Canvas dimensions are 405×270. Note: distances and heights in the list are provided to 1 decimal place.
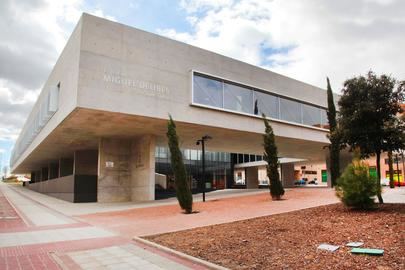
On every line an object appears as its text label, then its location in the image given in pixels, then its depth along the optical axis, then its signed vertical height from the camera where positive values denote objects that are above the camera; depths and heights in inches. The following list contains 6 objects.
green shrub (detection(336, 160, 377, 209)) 411.5 -24.7
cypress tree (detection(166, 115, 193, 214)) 606.5 +3.2
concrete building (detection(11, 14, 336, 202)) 725.3 +163.3
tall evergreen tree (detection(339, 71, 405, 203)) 448.5 +71.0
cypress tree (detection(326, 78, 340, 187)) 877.8 +42.2
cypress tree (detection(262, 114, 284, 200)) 717.9 +7.5
